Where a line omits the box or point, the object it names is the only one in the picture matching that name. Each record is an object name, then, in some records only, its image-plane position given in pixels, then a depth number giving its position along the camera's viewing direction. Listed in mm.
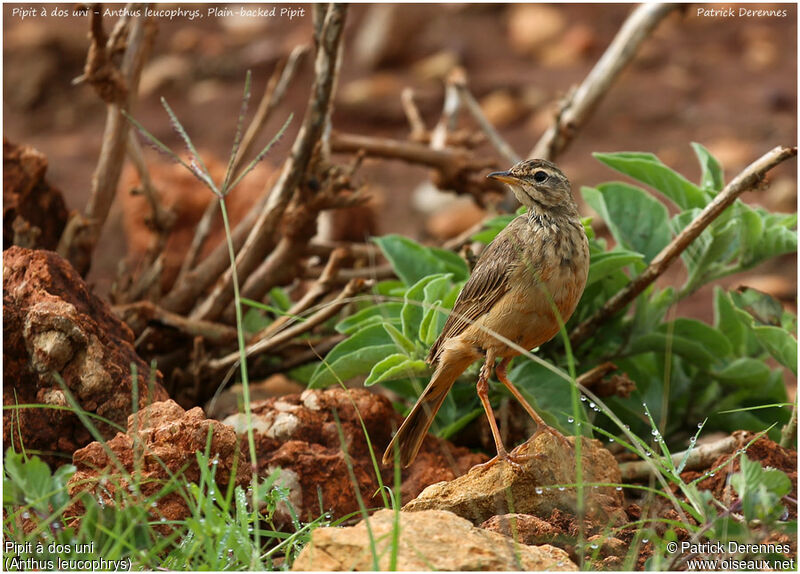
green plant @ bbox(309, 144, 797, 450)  8125
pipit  7043
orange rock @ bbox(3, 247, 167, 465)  7121
